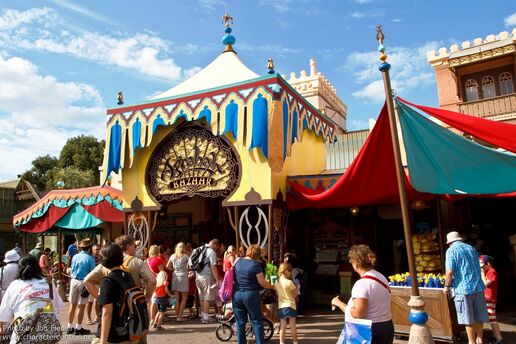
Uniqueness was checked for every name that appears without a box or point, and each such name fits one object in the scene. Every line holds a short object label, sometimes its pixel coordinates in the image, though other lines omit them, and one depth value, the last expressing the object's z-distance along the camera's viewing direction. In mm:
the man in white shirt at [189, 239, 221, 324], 7773
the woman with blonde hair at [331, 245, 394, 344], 3227
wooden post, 4488
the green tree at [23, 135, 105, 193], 31016
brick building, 18406
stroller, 6238
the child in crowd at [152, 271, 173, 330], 7355
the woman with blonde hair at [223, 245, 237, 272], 7541
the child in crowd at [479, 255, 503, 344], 5812
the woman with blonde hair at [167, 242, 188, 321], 8094
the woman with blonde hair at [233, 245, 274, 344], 5113
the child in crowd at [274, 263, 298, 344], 5879
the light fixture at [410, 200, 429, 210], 8648
